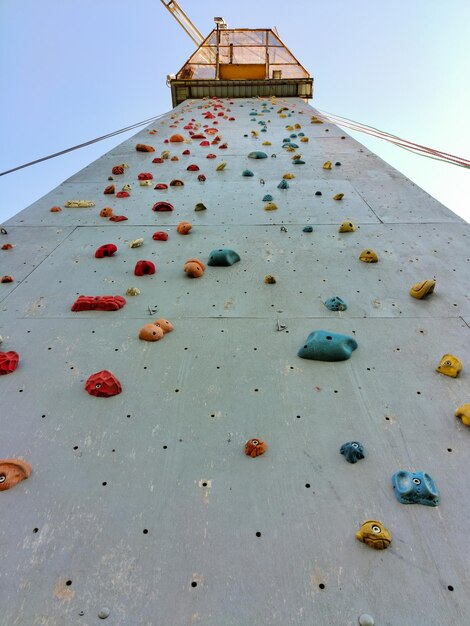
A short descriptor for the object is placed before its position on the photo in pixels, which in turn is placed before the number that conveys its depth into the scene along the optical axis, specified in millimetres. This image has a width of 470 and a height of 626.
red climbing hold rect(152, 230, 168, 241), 3072
